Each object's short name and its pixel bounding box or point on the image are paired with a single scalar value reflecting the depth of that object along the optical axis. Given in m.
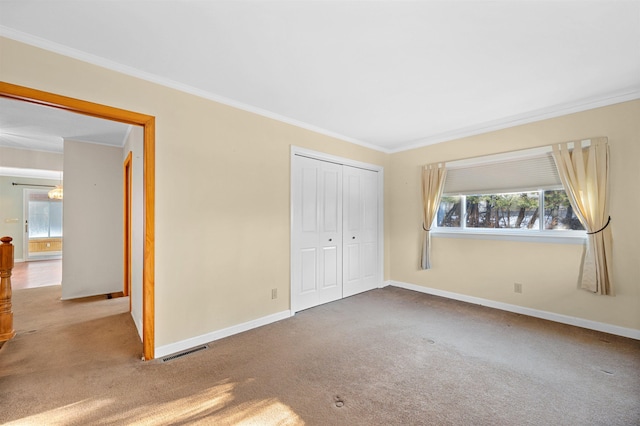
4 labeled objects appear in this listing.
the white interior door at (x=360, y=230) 4.43
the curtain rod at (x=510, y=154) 3.11
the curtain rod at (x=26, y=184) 7.49
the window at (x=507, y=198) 3.40
